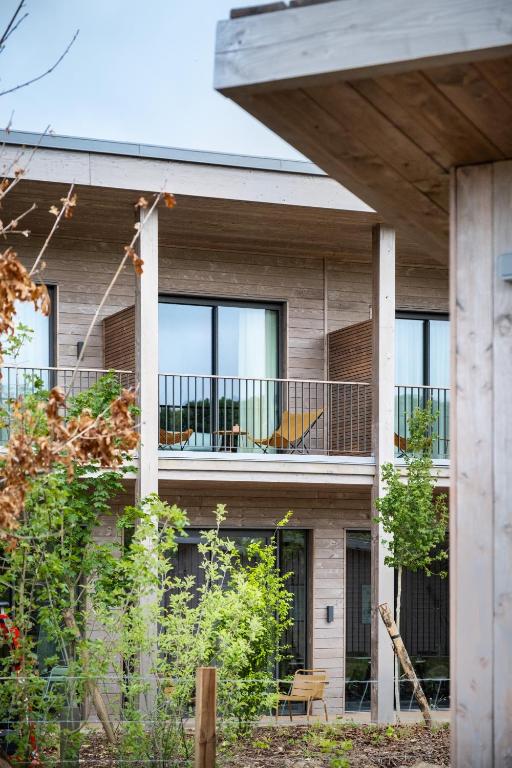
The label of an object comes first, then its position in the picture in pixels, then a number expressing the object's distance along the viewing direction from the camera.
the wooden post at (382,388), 14.02
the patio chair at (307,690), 14.16
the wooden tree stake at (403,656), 12.41
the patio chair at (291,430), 15.23
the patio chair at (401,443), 15.78
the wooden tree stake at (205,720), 6.69
